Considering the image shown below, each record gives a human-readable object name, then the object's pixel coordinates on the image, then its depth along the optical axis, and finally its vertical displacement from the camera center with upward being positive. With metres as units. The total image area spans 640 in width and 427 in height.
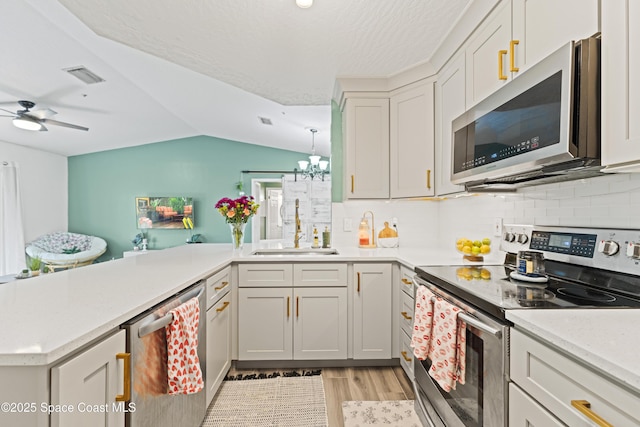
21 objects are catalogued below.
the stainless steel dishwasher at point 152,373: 1.06 -0.57
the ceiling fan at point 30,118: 3.75 +1.07
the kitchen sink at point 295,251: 2.84 -0.35
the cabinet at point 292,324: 2.45 -0.85
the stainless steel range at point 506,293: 1.06 -0.30
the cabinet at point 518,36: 1.11 +0.73
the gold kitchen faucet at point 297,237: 3.12 -0.25
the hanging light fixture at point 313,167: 5.09 +0.75
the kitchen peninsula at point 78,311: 0.73 -0.32
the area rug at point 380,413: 1.84 -1.19
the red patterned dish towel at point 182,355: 1.26 -0.58
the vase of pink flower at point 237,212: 2.75 -0.01
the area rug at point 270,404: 1.87 -1.20
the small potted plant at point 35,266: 4.34 -0.75
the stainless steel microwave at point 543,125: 1.02 +0.33
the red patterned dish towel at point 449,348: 1.28 -0.55
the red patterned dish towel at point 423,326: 1.50 -0.53
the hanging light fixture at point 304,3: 1.76 +1.13
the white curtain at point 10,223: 5.70 -0.24
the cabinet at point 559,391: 0.65 -0.41
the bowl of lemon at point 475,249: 2.07 -0.24
